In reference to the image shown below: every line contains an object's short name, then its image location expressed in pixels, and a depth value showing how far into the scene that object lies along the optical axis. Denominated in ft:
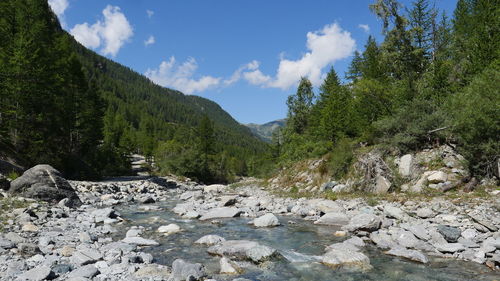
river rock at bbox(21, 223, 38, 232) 34.39
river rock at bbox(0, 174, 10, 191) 51.67
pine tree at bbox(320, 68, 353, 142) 104.78
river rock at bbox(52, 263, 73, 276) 22.62
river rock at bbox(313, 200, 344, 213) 52.26
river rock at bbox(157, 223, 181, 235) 41.93
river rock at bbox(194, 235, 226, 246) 35.46
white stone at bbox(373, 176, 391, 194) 58.22
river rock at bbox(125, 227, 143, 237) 37.96
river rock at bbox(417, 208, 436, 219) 40.55
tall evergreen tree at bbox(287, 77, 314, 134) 165.99
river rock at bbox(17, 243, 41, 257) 26.30
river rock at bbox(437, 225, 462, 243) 32.12
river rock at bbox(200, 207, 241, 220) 54.20
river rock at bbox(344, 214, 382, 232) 38.55
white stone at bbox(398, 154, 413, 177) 59.31
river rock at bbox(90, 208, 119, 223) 47.78
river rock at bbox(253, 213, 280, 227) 46.70
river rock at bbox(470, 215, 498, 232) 32.91
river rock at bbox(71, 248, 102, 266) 25.37
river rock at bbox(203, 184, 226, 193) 125.81
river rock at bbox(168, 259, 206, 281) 23.15
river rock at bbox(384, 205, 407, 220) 41.57
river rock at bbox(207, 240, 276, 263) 29.07
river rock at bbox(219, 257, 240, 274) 25.46
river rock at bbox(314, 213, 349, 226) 45.57
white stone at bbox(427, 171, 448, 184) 52.65
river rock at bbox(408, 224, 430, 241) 33.16
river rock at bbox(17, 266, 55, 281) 20.86
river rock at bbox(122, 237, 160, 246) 34.30
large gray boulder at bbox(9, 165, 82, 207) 51.44
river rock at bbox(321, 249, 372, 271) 27.18
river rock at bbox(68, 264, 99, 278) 22.21
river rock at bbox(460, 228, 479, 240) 32.12
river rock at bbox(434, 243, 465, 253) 29.43
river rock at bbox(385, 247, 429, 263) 28.17
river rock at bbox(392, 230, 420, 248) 32.00
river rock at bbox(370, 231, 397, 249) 32.37
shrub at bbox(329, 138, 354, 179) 75.46
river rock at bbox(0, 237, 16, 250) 26.58
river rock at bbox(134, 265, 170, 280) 23.28
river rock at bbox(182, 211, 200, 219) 54.95
